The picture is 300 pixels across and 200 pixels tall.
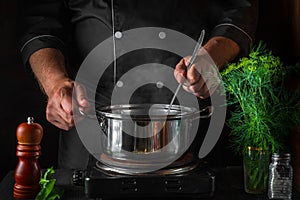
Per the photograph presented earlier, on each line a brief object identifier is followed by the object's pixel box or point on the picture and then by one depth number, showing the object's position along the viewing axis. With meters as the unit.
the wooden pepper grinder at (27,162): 1.65
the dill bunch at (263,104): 1.68
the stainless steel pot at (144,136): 1.54
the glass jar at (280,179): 1.65
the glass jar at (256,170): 1.68
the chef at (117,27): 2.07
